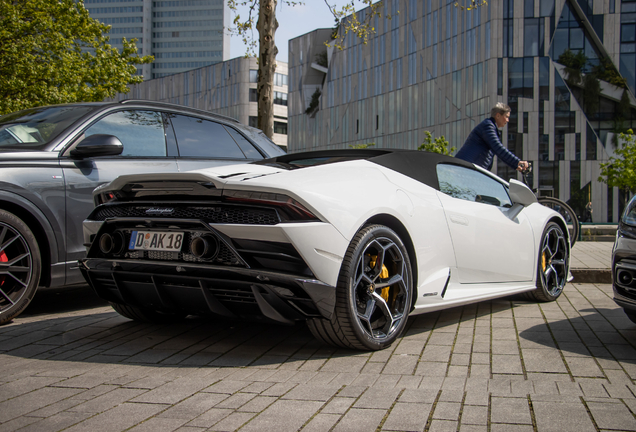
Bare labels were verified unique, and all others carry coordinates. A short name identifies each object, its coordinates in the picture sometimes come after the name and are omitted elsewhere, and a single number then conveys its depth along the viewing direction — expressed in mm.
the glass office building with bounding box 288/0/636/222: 41906
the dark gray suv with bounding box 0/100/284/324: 4391
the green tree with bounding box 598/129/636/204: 37231
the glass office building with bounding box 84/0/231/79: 181250
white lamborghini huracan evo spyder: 3193
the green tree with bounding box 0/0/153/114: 18328
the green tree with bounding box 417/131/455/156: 44906
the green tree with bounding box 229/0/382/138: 12211
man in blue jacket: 7234
